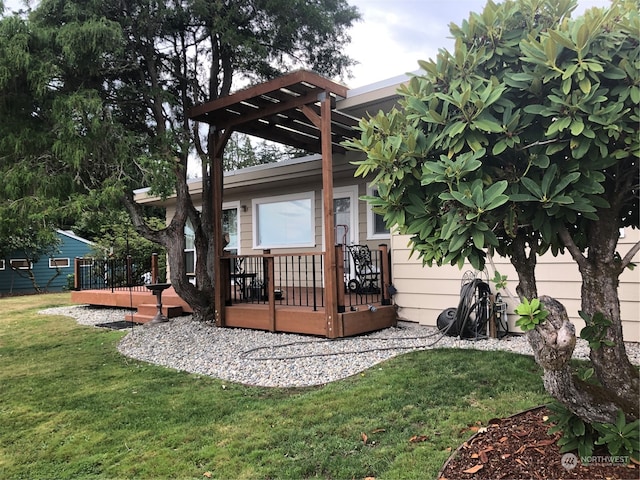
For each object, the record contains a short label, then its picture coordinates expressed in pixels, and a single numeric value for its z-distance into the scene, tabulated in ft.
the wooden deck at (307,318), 17.88
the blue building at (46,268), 53.62
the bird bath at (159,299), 23.97
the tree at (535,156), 5.71
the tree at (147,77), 16.22
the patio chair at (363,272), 22.63
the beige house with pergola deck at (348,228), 16.16
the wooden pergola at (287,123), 17.51
